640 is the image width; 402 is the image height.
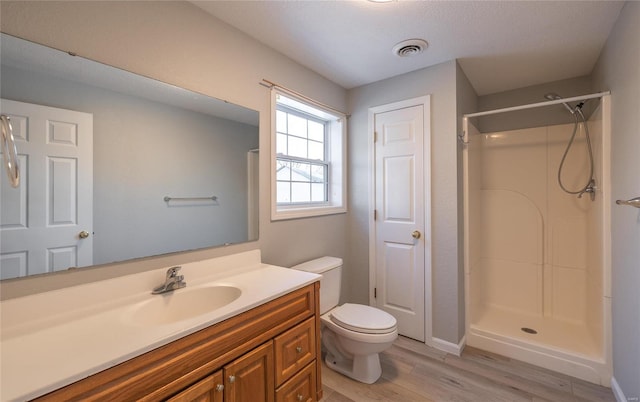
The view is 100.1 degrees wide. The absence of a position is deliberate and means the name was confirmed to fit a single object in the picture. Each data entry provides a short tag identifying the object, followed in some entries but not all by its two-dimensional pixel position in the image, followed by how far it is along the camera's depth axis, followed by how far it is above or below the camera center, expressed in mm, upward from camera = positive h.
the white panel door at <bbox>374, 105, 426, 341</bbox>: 2264 -133
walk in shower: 1883 -359
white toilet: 1707 -835
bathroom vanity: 738 -472
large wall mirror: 963 +162
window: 2107 +375
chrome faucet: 1252 -389
